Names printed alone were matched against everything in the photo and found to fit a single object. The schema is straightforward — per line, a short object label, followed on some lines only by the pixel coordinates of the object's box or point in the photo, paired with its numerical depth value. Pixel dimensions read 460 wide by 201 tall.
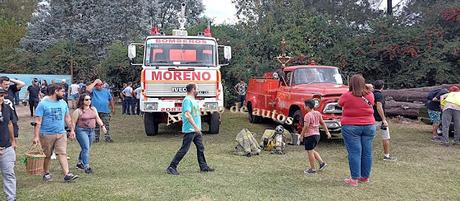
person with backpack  12.48
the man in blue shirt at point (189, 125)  8.00
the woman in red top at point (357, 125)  7.31
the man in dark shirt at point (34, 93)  18.67
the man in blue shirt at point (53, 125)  7.30
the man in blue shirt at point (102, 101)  12.07
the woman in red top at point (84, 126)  8.27
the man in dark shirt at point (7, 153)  6.09
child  8.18
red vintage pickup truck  11.05
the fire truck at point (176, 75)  12.68
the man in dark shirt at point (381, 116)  9.23
